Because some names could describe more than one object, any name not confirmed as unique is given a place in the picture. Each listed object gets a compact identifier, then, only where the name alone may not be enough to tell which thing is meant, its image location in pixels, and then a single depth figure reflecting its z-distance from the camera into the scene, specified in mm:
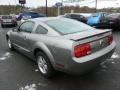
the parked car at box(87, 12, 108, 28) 7335
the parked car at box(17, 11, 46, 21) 11204
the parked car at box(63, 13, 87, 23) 9945
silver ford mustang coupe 1955
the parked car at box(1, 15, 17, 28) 10075
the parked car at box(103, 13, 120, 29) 6902
